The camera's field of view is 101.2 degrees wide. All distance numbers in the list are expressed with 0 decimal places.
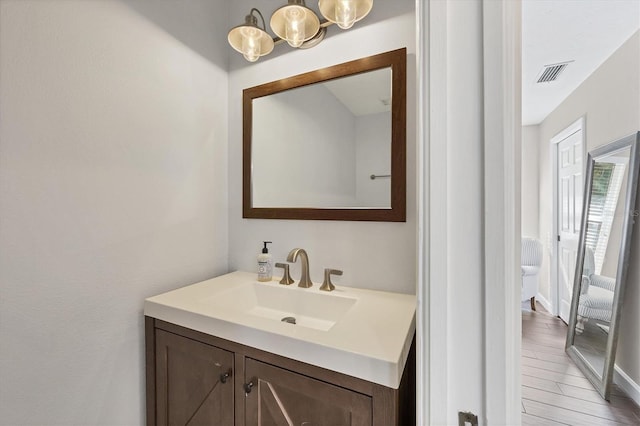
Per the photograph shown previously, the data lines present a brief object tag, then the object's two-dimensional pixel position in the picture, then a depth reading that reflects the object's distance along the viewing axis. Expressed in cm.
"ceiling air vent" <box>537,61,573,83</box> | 187
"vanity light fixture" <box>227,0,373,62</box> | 101
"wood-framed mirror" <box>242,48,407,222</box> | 106
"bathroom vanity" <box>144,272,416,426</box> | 64
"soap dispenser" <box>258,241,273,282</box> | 126
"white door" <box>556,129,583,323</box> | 225
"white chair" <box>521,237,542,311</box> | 268
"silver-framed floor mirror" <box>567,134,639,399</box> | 158
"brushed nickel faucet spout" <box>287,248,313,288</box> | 117
